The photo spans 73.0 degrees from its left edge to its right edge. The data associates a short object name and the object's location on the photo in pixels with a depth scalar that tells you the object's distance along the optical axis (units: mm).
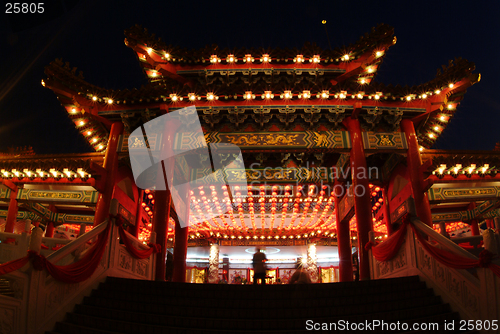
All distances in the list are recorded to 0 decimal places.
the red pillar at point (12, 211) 11711
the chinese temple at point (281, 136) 9336
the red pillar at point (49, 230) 15539
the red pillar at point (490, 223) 14972
